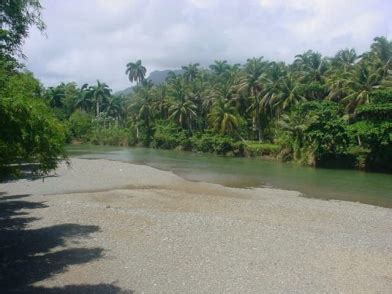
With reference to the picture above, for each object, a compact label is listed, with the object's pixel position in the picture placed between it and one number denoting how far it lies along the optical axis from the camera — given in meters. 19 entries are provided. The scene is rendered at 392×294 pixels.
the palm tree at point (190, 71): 103.44
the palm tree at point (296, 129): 52.52
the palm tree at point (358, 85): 52.43
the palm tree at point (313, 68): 65.64
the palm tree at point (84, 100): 115.50
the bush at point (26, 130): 8.27
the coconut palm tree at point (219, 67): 97.38
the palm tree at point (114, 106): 117.44
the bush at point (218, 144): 70.50
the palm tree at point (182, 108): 82.81
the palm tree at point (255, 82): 70.81
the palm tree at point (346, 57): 70.88
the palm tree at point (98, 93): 115.69
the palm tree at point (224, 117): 69.50
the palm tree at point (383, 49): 58.53
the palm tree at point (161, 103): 92.11
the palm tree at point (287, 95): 62.19
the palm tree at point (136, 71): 123.00
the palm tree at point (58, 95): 113.94
